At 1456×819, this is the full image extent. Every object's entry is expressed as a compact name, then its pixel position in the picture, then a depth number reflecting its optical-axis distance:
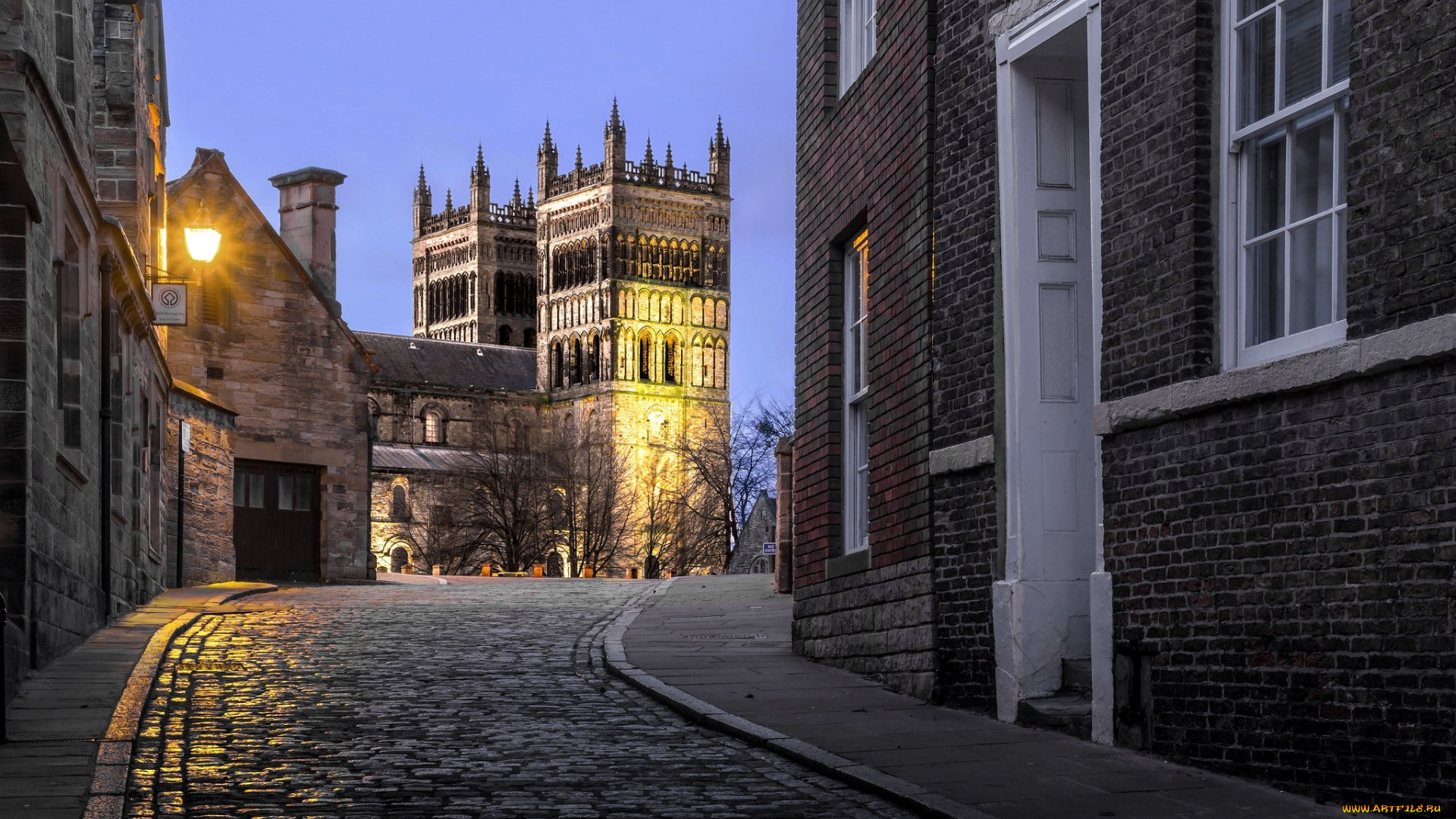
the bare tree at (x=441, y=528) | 100.31
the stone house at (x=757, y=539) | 46.97
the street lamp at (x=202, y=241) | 22.48
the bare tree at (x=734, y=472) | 96.88
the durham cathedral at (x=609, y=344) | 139.12
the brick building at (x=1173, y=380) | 8.12
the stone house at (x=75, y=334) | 12.69
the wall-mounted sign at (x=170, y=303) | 23.56
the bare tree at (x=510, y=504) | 93.81
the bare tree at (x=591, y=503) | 100.75
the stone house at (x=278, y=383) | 38.75
